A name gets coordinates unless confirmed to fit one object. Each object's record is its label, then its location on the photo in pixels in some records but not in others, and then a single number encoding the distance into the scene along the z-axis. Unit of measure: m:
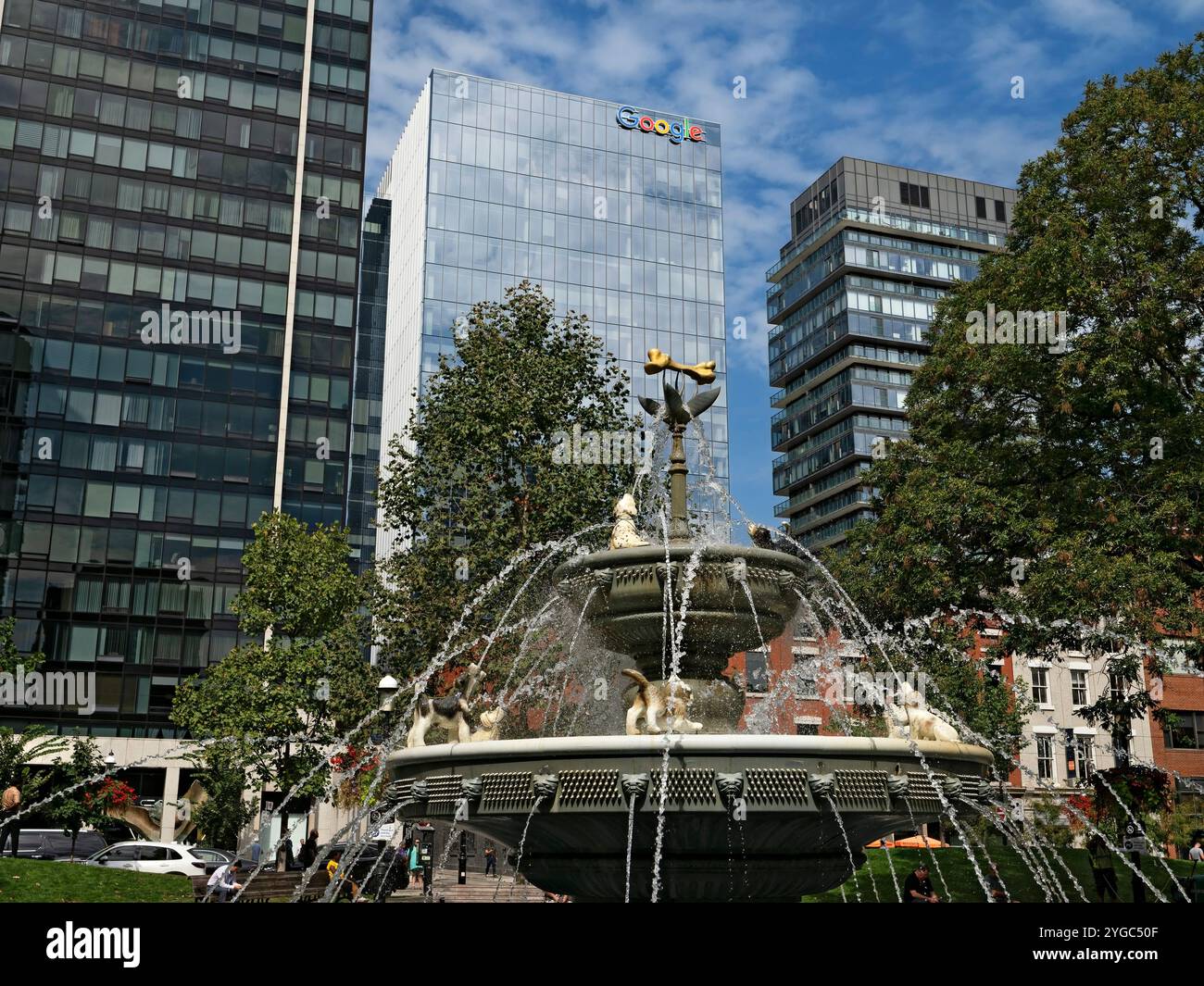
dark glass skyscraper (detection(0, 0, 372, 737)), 59.25
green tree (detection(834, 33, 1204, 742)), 21.77
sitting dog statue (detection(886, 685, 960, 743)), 10.47
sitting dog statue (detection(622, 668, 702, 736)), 10.13
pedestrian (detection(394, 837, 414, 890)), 32.50
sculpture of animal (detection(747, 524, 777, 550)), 12.52
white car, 33.47
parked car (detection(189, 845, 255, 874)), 34.78
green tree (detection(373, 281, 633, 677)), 29.88
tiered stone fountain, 8.69
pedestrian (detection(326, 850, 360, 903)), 22.06
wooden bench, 25.41
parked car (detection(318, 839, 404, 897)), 26.42
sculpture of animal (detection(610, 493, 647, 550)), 12.93
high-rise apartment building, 105.25
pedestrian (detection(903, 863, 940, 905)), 17.77
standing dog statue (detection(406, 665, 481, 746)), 10.86
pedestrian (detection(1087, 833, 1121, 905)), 19.12
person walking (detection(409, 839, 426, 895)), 32.66
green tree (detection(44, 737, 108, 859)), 36.88
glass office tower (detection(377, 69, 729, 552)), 91.12
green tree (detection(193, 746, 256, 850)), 44.50
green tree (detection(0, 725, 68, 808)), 35.19
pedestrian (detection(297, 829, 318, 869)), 31.39
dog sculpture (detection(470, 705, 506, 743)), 11.01
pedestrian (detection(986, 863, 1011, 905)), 21.77
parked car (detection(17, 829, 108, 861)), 36.09
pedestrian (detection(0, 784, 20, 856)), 20.34
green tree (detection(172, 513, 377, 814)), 34.77
